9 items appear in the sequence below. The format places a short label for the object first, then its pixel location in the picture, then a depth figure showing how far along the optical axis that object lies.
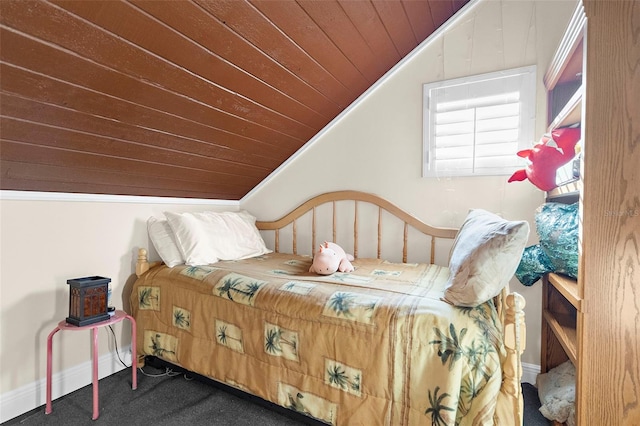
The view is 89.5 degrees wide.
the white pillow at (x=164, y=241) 1.91
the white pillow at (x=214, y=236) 1.93
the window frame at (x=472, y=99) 1.79
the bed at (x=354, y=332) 1.05
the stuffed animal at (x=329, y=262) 1.71
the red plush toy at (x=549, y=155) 1.35
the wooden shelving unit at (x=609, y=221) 0.92
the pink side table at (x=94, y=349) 1.42
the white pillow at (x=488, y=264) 1.07
